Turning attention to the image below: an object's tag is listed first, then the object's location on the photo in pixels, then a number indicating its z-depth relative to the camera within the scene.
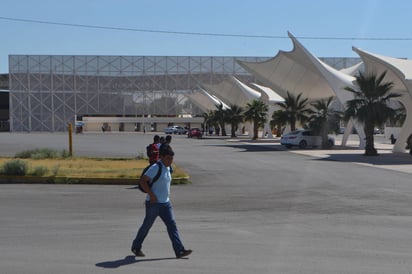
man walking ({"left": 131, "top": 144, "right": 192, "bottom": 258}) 7.39
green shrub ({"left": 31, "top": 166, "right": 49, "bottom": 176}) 18.28
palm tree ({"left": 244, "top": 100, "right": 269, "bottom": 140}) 63.88
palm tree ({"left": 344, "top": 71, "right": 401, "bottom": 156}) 33.34
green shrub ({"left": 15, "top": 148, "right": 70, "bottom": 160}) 27.84
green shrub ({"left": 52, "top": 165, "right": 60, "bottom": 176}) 18.42
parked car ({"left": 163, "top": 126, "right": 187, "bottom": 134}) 97.56
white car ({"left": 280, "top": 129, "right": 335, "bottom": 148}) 43.88
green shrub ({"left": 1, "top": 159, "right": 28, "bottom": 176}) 18.19
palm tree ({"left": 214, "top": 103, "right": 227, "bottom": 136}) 78.53
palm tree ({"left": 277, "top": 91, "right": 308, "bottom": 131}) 51.16
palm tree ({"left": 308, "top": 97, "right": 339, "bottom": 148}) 43.62
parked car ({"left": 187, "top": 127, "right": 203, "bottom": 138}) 73.31
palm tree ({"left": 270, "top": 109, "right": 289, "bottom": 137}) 51.25
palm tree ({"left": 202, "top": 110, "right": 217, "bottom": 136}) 85.23
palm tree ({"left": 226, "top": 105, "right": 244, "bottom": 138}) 76.22
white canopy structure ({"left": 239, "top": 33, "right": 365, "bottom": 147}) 43.88
